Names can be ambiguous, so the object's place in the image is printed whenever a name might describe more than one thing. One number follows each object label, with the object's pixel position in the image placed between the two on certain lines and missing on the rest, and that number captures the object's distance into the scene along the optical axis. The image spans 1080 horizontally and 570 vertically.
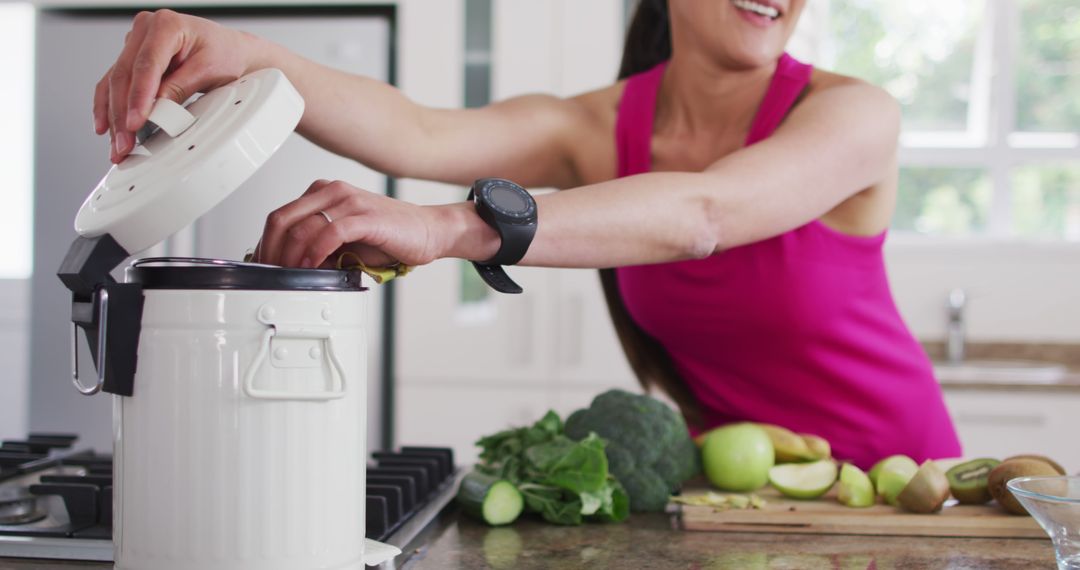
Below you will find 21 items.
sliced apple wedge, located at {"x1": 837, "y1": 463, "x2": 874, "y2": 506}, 1.04
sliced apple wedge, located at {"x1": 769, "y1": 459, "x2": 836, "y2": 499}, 1.08
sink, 2.66
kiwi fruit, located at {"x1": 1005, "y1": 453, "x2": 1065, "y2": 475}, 1.05
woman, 0.96
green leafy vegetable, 1.00
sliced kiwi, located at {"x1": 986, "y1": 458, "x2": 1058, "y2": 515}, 1.00
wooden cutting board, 0.98
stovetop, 0.86
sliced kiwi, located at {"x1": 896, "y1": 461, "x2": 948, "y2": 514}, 1.00
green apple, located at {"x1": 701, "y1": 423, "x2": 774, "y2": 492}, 1.13
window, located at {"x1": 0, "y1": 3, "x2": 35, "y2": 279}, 3.71
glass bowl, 0.79
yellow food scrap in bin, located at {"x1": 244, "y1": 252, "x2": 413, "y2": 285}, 0.76
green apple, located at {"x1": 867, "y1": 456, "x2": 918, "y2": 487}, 1.11
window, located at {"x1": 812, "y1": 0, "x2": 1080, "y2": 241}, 3.40
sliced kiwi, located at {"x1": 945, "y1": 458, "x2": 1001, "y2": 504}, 1.05
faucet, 3.06
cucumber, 0.99
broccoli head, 1.08
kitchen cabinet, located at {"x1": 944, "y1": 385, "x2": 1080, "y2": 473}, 2.64
